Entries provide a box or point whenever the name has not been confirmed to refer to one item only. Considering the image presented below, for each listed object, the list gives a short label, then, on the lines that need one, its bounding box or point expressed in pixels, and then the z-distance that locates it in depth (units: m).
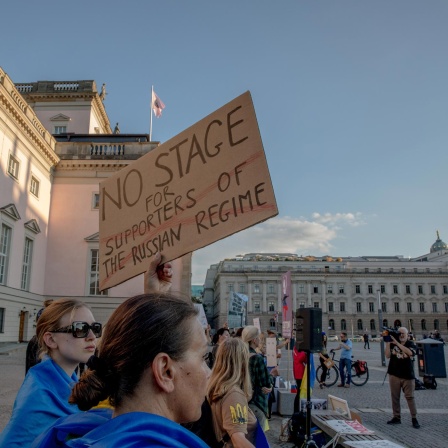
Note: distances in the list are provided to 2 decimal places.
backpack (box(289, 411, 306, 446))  6.17
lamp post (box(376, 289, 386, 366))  21.97
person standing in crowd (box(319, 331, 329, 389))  14.05
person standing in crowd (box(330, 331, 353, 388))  13.97
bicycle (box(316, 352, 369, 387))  14.51
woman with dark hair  1.13
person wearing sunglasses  1.78
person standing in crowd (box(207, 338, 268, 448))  3.08
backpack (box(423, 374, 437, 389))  13.73
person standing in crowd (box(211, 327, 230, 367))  8.24
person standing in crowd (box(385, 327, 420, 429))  8.20
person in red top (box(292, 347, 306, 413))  9.89
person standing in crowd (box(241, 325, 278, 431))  4.65
